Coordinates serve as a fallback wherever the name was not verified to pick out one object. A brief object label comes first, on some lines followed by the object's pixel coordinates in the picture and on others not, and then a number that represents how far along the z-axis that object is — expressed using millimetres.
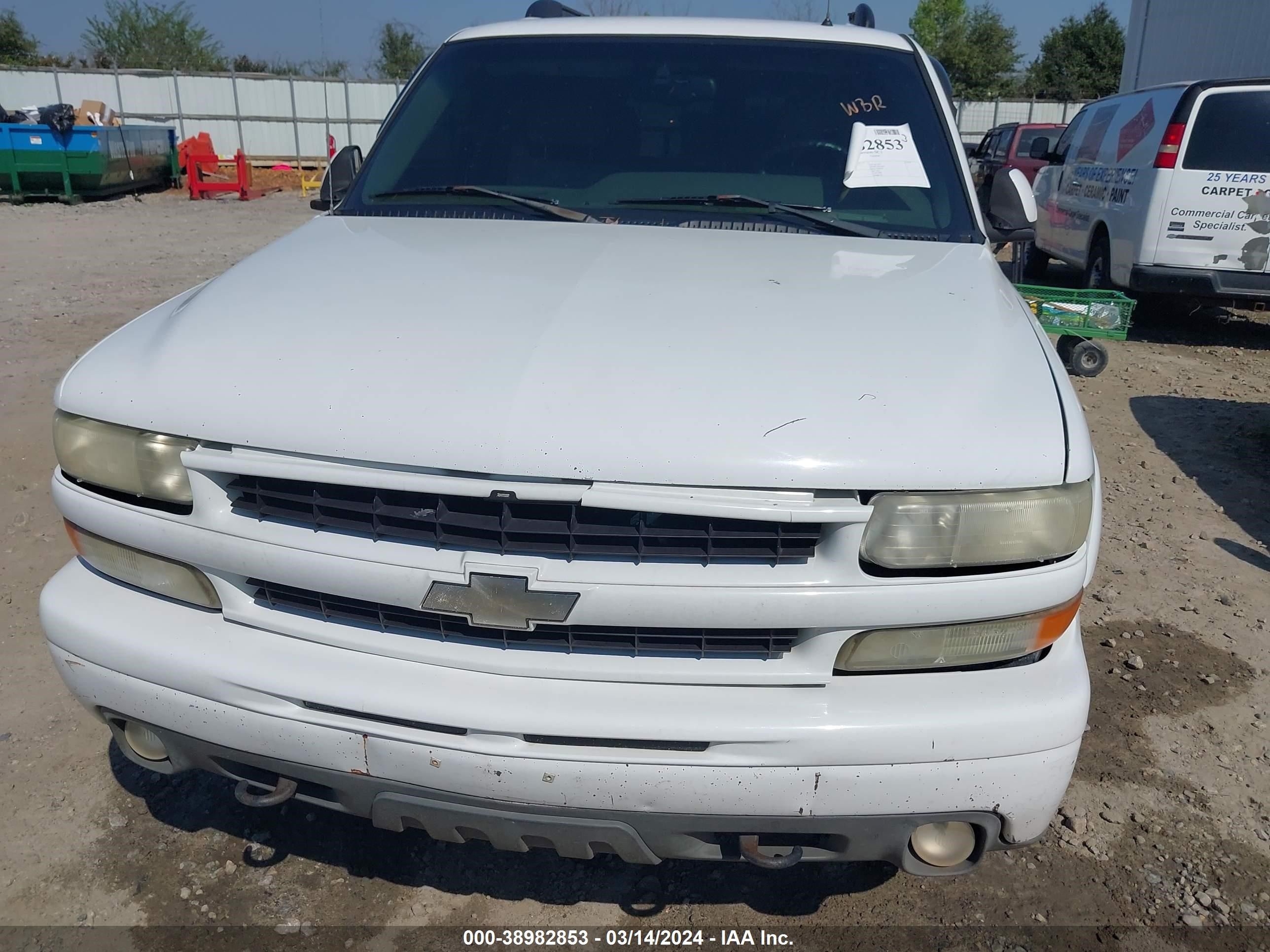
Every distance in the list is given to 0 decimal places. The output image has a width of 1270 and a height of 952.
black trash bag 19219
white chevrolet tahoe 1729
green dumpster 19094
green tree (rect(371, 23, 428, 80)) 48281
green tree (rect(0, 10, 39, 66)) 47969
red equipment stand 21797
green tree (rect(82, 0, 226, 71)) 52062
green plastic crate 6691
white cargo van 7758
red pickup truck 15719
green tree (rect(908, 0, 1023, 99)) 48531
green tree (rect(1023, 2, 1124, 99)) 45562
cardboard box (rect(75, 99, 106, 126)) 21252
